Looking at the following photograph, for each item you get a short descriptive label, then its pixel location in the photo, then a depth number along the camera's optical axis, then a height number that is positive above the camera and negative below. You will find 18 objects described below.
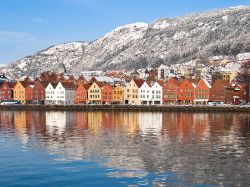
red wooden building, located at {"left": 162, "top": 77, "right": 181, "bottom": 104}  145.75 +2.20
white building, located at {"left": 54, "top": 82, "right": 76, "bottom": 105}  161.00 +2.23
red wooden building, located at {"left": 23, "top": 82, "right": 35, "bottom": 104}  166.12 +2.69
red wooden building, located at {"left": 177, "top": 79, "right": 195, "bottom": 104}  143.00 +2.04
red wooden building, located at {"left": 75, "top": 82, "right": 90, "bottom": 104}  158.88 +2.29
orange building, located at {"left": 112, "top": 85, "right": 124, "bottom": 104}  153.62 +1.52
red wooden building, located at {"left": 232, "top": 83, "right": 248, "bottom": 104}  146.88 +1.48
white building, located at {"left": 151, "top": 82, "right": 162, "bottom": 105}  147.88 +1.91
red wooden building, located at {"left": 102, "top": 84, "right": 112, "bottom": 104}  154.88 +1.93
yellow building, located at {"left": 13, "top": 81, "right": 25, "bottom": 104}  168.12 +3.39
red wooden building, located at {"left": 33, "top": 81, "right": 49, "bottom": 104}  165.38 +2.81
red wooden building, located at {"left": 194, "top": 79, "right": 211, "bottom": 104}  139.88 +1.94
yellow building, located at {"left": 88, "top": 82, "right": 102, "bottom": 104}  156.62 +2.35
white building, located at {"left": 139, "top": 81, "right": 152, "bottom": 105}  149.62 +1.66
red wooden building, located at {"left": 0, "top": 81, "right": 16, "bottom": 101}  170.50 +3.43
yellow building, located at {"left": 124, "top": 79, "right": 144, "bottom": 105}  151.71 +2.41
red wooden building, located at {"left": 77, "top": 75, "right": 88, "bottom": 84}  184.95 +8.45
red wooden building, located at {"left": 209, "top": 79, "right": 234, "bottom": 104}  139.52 +2.13
